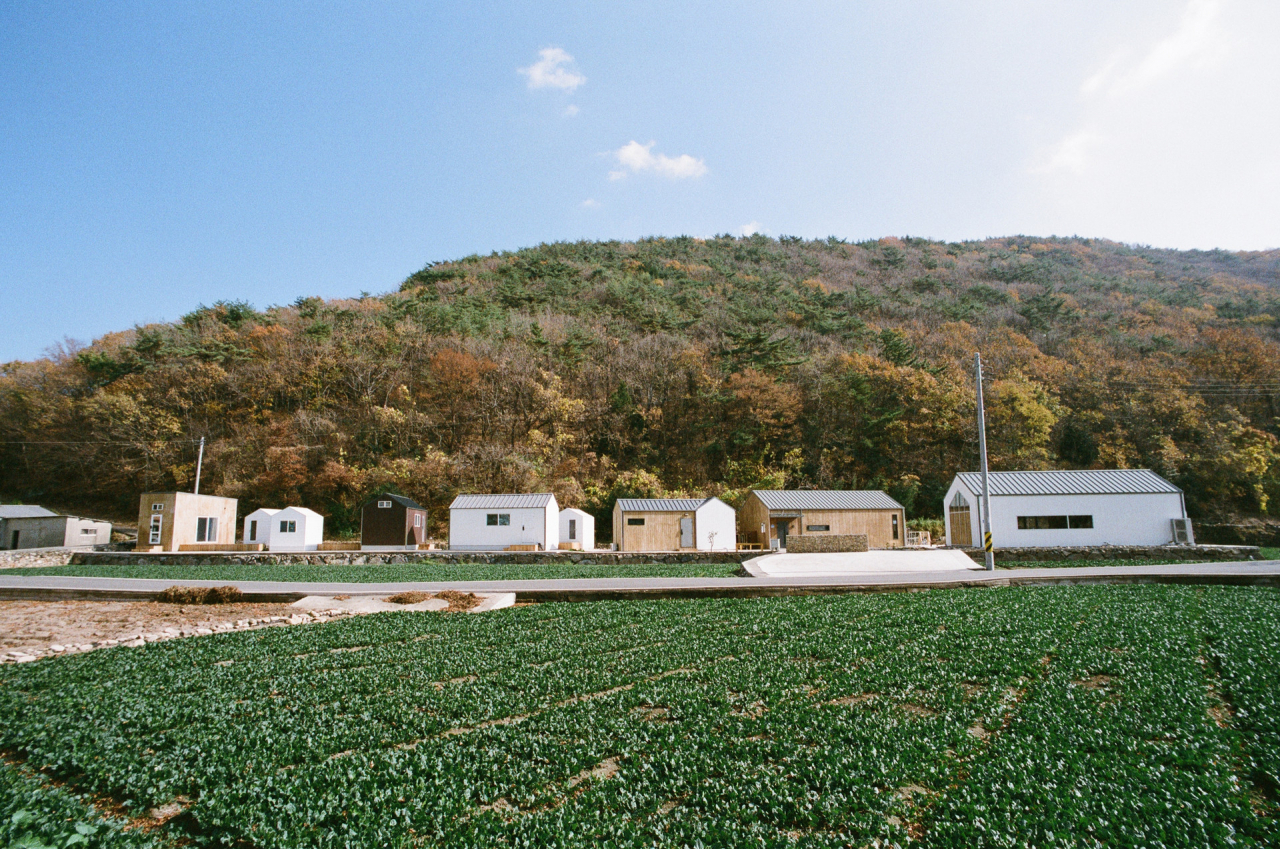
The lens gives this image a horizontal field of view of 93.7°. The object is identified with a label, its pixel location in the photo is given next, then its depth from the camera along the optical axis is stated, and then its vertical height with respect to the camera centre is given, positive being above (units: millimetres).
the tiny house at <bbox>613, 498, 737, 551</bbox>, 25250 -966
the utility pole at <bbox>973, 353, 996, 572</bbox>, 17359 -102
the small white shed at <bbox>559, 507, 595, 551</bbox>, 28047 -1144
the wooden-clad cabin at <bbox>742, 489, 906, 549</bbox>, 25516 -593
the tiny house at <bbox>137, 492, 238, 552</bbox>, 25219 -574
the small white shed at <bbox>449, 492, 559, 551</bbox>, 25328 -729
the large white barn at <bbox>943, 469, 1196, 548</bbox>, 22594 -454
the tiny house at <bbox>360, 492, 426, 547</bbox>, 26156 -685
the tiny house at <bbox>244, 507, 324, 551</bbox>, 26312 -973
